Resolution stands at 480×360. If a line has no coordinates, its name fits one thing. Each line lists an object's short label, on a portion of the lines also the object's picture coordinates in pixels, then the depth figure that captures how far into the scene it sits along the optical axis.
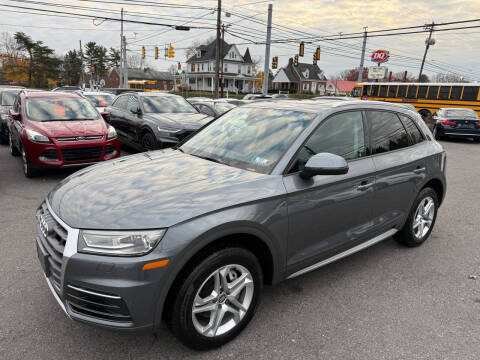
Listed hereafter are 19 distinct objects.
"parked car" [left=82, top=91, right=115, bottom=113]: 13.06
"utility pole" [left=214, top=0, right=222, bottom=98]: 24.72
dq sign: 40.28
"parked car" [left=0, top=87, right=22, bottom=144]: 9.75
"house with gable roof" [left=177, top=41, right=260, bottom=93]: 65.56
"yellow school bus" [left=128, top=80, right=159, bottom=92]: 72.71
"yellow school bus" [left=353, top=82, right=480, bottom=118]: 22.11
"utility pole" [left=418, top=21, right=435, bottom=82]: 37.91
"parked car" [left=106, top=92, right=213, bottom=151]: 7.89
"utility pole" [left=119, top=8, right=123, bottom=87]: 39.39
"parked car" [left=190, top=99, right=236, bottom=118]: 11.45
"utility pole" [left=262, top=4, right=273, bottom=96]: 23.75
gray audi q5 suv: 2.01
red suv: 6.35
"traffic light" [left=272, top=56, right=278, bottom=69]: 32.11
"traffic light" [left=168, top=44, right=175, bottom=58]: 31.69
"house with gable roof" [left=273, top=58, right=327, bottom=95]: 79.19
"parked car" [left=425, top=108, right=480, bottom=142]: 15.30
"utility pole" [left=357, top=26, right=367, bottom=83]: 27.26
